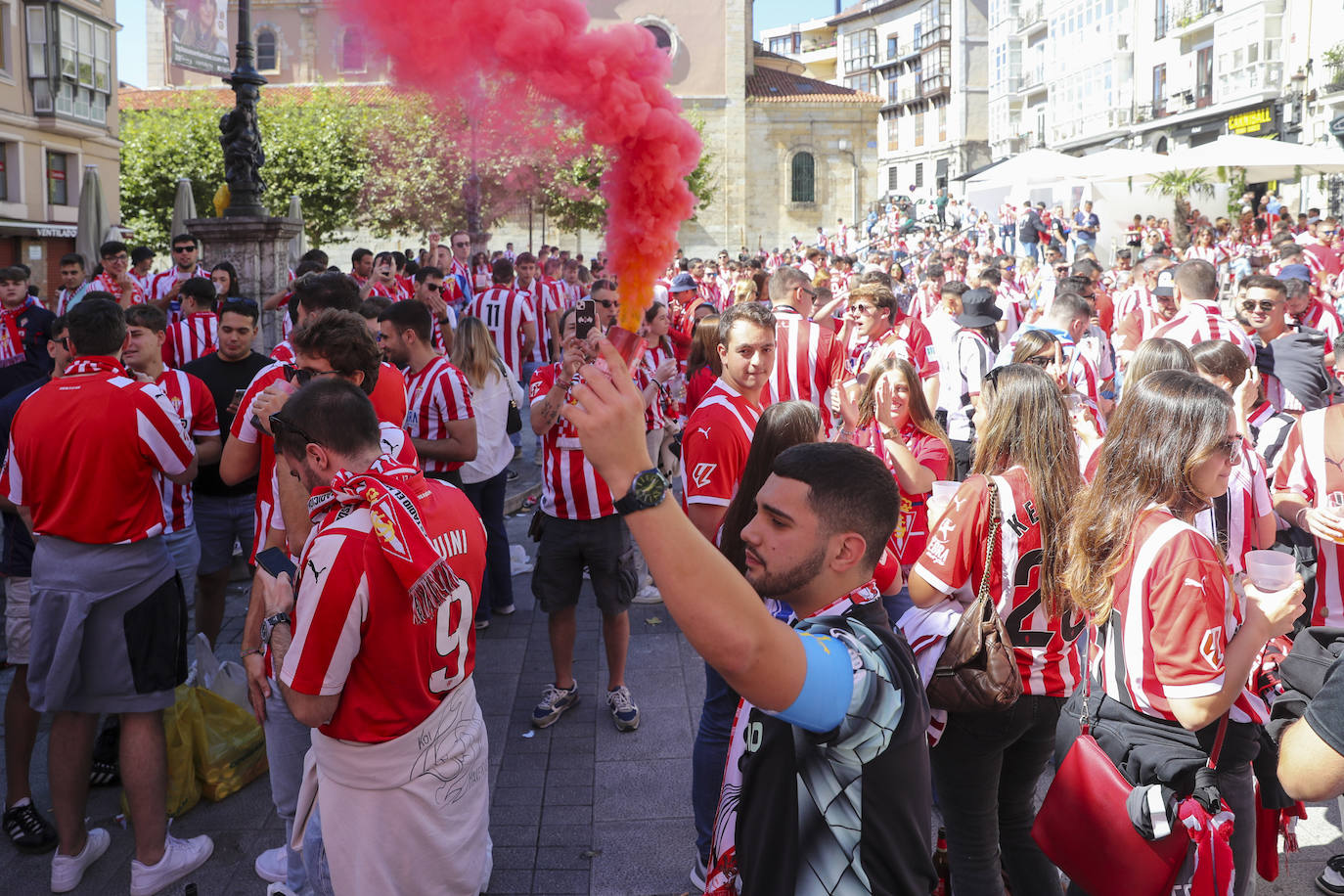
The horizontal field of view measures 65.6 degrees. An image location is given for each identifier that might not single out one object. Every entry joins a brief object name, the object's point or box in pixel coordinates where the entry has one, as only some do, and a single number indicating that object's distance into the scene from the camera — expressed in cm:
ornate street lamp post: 1003
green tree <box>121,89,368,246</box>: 2364
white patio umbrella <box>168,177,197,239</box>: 1343
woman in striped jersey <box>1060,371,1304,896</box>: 271
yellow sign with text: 3256
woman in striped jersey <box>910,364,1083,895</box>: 322
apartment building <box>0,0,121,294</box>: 2947
